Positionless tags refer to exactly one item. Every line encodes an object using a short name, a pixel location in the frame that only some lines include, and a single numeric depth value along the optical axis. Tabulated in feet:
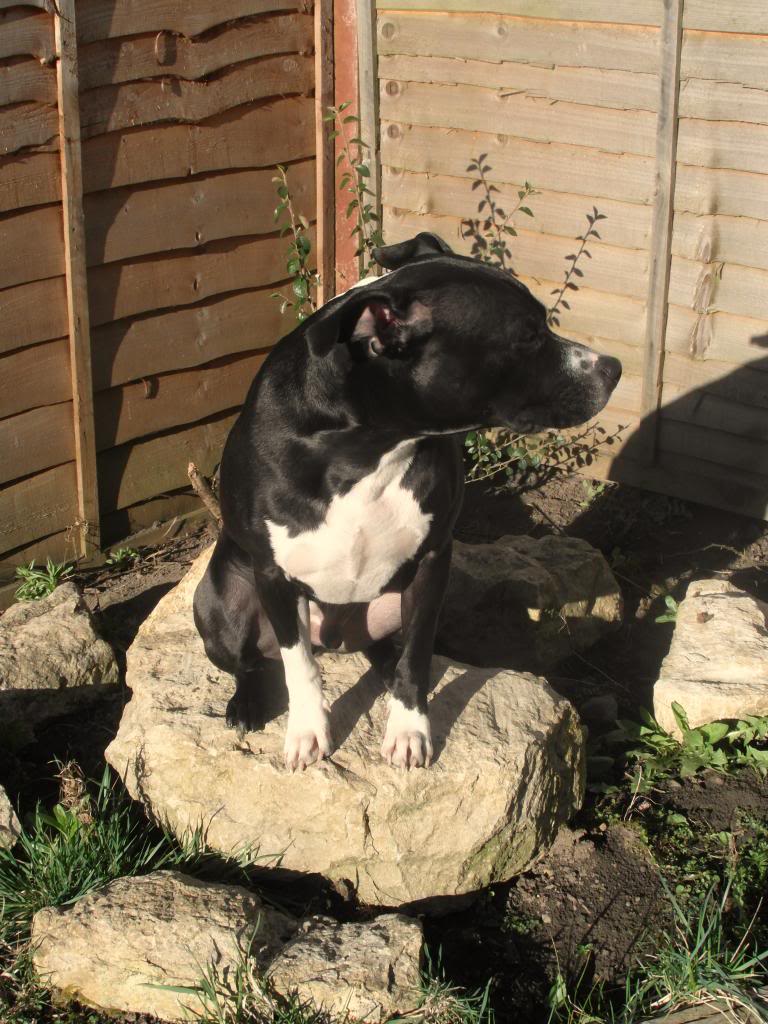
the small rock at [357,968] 8.02
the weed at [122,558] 15.94
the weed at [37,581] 14.73
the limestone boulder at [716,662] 10.96
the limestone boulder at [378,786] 9.52
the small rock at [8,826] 9.57
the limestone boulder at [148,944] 8.27
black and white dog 8.33
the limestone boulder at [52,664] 12.06
